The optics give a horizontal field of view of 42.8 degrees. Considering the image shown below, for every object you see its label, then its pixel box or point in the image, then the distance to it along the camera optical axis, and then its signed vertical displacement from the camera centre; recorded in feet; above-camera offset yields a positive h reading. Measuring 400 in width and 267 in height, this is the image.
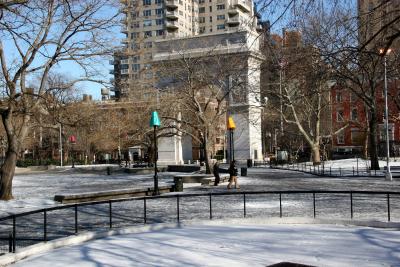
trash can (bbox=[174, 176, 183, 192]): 81.25 -4.31
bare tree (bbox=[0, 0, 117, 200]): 75.41 +13.89
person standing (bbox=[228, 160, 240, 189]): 84.58 -3.00
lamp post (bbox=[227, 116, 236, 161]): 105.89 +6.70
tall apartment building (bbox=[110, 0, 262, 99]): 428.15 +123.20
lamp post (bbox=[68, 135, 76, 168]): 218.46 +8.88
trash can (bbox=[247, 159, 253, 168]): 172.92 -2.21
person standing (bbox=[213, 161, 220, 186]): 89.23 -2.80
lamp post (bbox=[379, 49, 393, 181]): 99.14 -4.07
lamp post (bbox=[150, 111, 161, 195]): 78.43 +5.83
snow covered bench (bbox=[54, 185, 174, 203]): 69.82 -5.04
